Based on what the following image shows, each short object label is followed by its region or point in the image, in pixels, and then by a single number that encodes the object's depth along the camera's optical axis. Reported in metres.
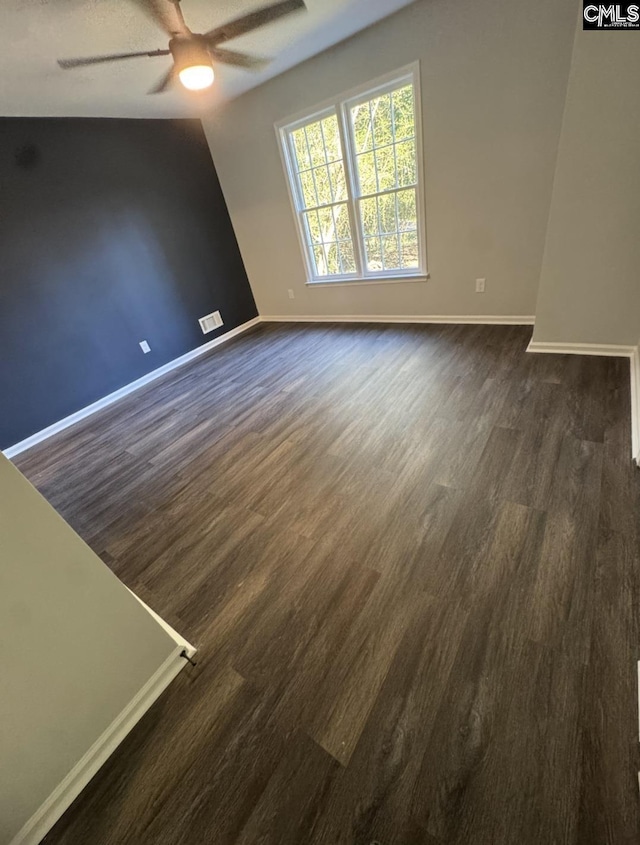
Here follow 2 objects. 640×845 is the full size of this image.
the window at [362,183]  3.15
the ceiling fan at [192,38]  1.87
